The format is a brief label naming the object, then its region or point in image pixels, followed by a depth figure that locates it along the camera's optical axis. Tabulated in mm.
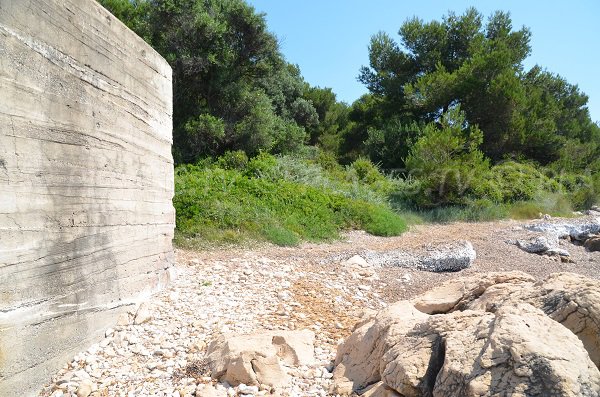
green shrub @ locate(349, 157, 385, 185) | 16938
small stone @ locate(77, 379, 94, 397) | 2791
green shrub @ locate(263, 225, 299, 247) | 8359
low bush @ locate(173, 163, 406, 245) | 8344
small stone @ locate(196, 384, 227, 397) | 2705
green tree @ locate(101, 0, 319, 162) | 13016
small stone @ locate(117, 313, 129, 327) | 3619
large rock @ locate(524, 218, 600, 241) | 10743
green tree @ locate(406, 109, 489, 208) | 14672
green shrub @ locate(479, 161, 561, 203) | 15344
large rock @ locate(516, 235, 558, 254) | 8664
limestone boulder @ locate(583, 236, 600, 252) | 9688
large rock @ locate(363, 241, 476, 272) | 6898
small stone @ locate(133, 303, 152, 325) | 3668
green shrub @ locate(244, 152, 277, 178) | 12672
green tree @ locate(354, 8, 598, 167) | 18219
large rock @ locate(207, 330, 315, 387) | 2830
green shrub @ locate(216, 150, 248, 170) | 13344
